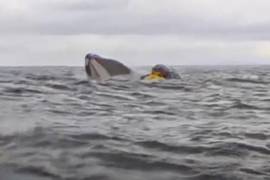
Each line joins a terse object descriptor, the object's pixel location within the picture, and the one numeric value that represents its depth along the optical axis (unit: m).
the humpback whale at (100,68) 28.64
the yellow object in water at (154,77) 27.61
